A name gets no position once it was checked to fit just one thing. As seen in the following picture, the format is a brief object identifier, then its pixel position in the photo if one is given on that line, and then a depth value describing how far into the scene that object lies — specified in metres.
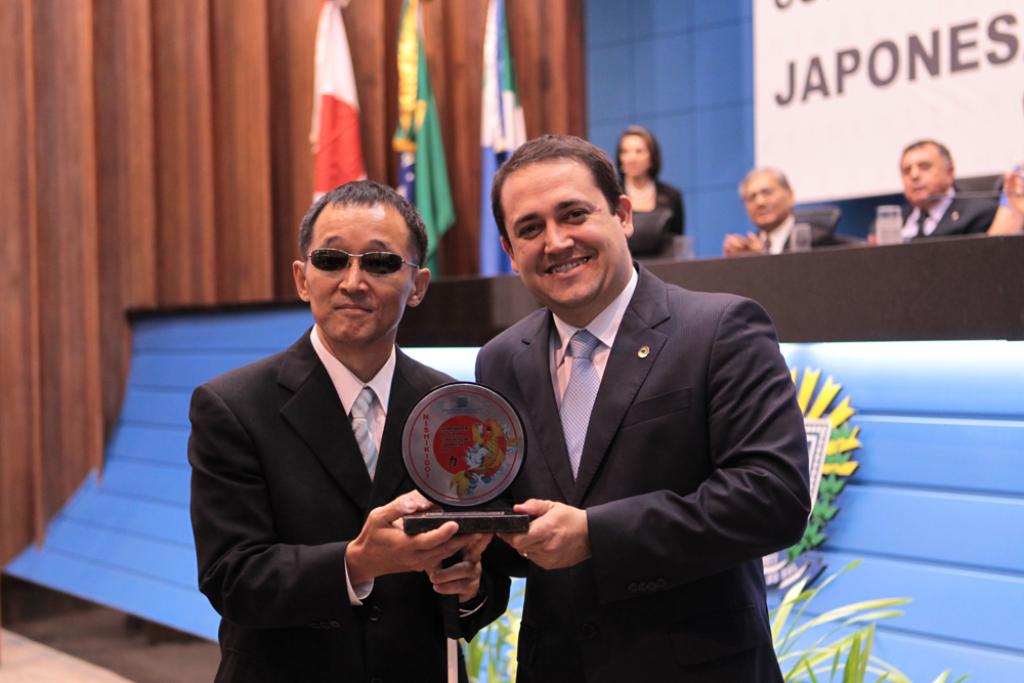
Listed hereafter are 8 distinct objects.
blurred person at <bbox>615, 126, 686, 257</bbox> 5.61
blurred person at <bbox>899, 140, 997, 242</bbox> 3.78
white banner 5.46
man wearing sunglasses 1.46
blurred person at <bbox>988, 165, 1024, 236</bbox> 3.57
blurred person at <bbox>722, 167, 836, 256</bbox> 4.70
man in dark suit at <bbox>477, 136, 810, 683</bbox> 1.40
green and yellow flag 6.19
